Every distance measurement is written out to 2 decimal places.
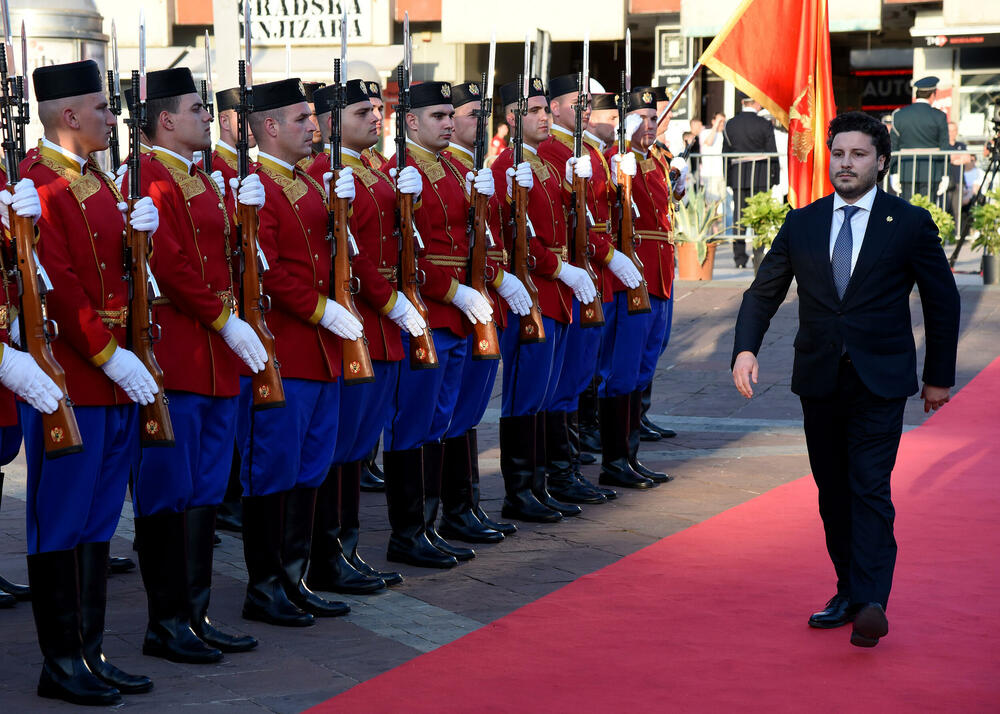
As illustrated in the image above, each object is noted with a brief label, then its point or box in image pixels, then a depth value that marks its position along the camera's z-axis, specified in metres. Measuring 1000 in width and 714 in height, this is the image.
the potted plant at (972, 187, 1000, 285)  13.84
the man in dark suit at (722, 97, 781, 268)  15.93
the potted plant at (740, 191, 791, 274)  14.18
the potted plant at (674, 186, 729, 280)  14.38
